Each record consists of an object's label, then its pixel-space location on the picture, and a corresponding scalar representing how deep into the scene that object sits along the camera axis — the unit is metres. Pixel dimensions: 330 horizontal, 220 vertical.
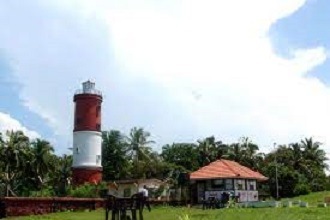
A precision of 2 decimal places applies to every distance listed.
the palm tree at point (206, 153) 74.69
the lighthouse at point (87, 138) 59.81
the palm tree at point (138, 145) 76.44
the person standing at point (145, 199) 16.98
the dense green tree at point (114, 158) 73.00
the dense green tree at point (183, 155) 74.19
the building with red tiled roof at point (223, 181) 56.12
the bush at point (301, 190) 65.00
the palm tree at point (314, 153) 80.69
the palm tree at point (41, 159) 65.50
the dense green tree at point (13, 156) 63.12
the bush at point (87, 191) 51.55
